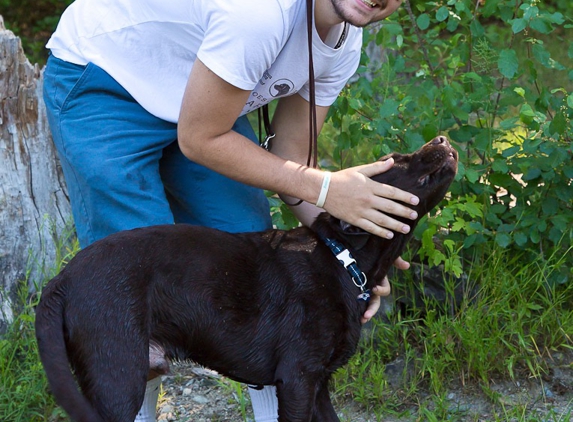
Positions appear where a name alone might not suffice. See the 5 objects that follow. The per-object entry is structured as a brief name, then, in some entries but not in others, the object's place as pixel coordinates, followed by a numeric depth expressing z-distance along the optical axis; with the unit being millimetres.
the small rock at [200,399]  3549
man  2396
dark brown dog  2232
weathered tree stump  3633
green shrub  3402
